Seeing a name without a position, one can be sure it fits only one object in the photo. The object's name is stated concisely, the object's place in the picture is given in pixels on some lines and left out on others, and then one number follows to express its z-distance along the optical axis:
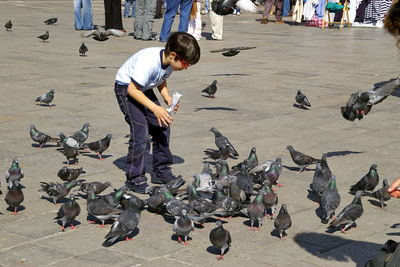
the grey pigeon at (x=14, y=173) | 10.60
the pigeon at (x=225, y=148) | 12.51
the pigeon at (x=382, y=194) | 10.33
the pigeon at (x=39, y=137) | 13.13
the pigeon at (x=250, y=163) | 11.51
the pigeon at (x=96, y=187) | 10.29
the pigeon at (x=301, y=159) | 12.13
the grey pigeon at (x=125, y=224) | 8.69
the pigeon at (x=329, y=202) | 9.68
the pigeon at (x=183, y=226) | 8.74
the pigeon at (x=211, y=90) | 18.19
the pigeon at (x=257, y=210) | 9.35
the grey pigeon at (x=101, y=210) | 9.32
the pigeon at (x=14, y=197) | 9.64
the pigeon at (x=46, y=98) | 16.49
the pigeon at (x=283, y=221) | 9.03
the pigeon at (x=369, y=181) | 10.83
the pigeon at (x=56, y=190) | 10.17
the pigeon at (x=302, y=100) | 17.00
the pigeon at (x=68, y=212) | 9.18
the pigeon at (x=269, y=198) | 9.70
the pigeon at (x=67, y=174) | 10.96
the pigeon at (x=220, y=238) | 8.34
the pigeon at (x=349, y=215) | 9.20
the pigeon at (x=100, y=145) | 12.56
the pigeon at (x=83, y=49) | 24.40
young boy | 10.12
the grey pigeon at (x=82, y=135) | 12.94
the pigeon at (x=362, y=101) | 12.19
